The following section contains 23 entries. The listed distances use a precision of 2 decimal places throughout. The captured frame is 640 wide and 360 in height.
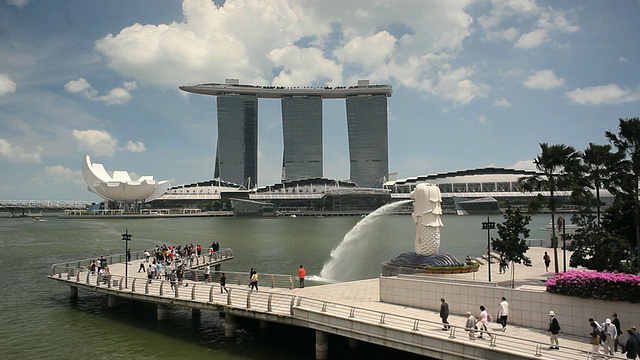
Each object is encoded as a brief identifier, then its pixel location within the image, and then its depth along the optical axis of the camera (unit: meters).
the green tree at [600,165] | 23.19
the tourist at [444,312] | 14.66
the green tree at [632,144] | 21.50
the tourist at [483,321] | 13.76
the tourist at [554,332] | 12.48
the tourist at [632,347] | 11.46
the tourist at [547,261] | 25.95
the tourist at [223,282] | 21.74
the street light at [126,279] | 23.94
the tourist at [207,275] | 24.66
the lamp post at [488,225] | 23.17
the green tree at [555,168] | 22.62
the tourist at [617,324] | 12.84
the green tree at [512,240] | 23.75
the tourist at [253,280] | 21.47
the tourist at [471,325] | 13.18
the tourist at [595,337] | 12.16
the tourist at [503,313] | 14.41
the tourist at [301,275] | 23.98
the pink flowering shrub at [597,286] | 13.19
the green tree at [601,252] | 20.89
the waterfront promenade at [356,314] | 12.82
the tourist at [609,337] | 12.07
